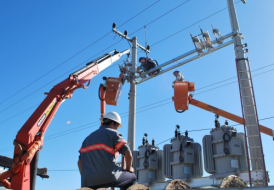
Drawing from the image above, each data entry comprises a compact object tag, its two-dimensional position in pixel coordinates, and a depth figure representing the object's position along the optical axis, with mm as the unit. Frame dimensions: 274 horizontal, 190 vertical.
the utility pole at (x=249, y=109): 6656
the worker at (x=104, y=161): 3414
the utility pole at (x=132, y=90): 10922
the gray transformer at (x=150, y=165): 9914
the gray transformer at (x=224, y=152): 7523
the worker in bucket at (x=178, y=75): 9719
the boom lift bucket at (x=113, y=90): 10438
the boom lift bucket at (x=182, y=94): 9062
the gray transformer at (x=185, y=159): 8625
